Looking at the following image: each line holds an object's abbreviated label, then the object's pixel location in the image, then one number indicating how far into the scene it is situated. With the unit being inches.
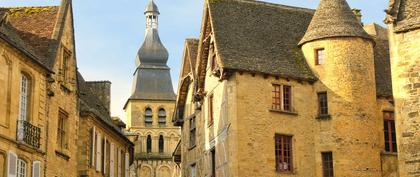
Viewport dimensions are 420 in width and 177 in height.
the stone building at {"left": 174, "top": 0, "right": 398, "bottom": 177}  1164.5
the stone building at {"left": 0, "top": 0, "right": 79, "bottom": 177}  930.1
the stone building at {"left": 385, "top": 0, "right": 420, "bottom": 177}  1017.5
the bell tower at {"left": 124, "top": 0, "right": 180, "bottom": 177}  3499.0
